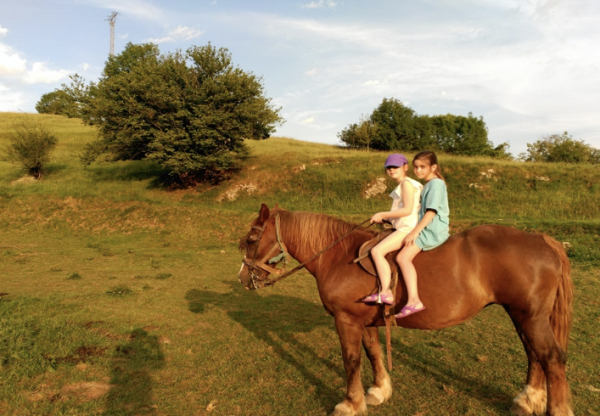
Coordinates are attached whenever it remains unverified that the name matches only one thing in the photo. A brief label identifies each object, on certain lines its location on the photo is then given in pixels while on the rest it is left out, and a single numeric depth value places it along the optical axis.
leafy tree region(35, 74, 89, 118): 34.98
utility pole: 61.48
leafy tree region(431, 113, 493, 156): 53.06
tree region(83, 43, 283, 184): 23.78
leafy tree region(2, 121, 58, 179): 29.31
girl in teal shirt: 4.08
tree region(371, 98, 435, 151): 44.34
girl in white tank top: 4.12
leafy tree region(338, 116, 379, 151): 42.84
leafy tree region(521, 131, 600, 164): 35.41
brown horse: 3.97
